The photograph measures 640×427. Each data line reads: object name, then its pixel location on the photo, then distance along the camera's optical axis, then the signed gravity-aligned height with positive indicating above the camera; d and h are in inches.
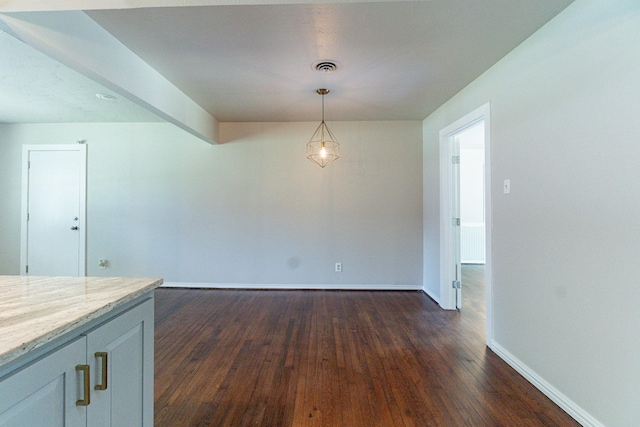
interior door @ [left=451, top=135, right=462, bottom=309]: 138.3 +4.5
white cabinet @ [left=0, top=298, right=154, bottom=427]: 29.2 -20.1
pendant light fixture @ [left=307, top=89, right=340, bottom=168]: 169.9 +40.7
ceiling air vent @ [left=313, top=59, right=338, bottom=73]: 98.3 +51.8
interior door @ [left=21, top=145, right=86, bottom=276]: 172.4 +3.4
